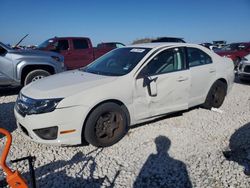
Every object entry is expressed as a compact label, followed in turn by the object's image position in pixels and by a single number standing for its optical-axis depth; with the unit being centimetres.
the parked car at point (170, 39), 1317
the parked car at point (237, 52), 991
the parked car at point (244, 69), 650
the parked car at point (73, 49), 823
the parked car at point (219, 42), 2526
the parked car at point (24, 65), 500
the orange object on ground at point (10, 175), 146
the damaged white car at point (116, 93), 260
